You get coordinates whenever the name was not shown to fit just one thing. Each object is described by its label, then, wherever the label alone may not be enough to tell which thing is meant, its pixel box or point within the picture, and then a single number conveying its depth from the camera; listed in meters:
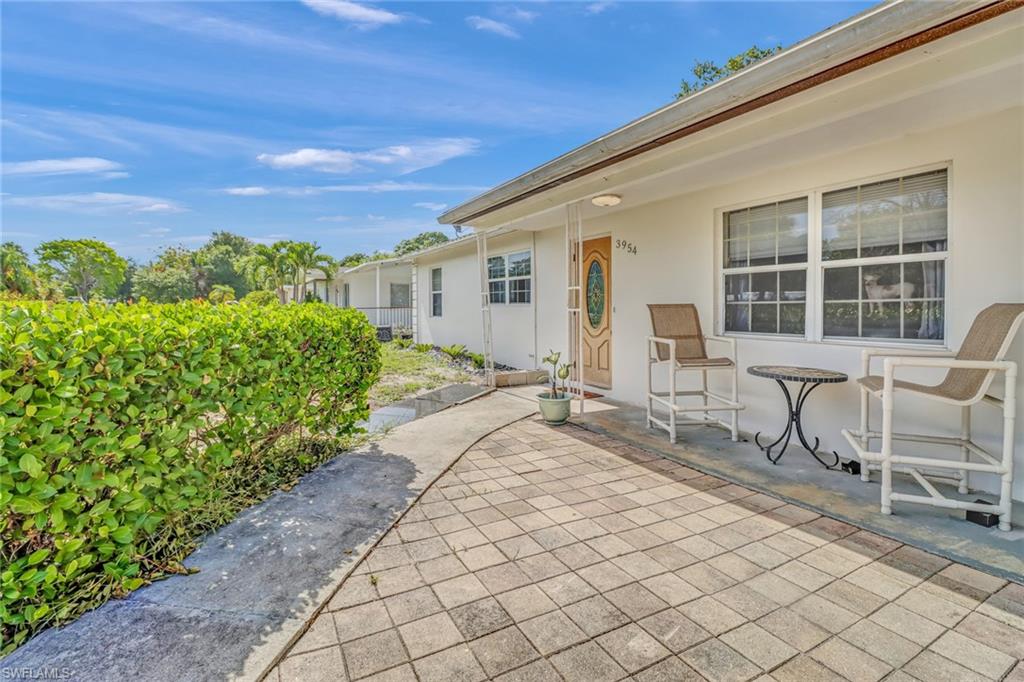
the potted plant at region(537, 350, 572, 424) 5.23
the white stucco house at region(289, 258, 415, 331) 20.05
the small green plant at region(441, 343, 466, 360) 10.97
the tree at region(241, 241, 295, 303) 20.69
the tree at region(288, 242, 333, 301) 20.73
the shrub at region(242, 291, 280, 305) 20.66
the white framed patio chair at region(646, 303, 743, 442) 4.52
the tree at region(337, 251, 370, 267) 37.06
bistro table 3.64
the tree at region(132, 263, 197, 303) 34.62
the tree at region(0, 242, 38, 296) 15.79
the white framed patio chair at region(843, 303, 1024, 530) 2.73
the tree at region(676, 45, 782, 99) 13.20
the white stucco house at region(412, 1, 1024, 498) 2.46
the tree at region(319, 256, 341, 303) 21.86
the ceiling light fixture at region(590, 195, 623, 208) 5.26
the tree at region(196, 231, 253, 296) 39.16
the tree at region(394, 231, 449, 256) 45.84
